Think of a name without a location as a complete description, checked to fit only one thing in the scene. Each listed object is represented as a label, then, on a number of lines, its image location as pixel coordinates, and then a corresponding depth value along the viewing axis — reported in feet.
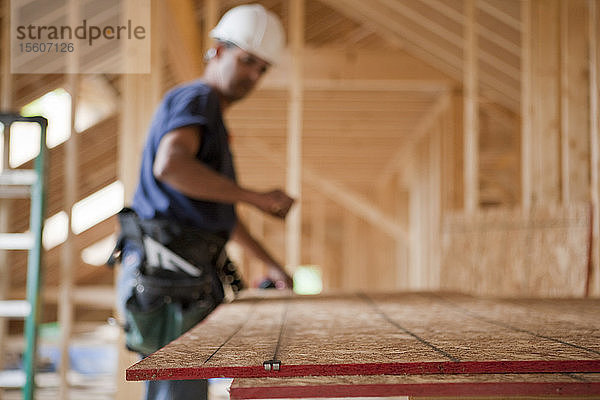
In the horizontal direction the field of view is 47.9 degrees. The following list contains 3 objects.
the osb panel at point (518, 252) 10.23
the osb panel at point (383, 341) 3.43
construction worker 6.87
